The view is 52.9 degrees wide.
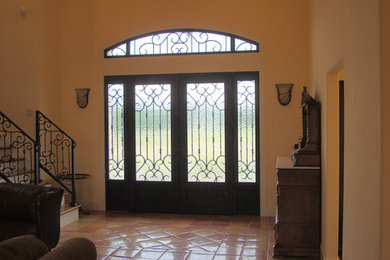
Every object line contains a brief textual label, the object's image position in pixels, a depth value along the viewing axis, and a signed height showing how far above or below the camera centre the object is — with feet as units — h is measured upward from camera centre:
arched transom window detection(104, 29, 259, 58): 21.26 +4.68
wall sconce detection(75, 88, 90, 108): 22.53 +1.92
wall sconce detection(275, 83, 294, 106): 20.42 +1.80
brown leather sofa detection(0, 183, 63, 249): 12.09 -2.57
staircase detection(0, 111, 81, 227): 19.66 -1.62
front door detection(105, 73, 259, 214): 21.25 -0.82
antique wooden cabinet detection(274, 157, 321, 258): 14.56 -3.10
